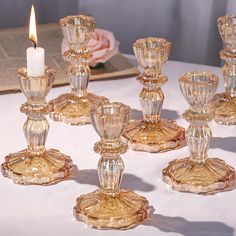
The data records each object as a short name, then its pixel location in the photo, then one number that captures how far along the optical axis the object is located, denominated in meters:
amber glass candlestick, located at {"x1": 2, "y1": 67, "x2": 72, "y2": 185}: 0.98
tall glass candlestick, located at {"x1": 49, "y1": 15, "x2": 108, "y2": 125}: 1.13
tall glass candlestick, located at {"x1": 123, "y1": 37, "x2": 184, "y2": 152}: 1.07
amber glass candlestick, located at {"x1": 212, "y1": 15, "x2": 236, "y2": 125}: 1.14
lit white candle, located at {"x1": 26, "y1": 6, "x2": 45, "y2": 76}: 0.97
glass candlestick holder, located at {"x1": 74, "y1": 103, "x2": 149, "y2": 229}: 0.88
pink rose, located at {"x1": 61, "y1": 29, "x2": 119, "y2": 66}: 1.29
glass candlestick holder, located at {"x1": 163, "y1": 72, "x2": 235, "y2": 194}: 0.96
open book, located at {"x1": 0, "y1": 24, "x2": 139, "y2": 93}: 1.29
